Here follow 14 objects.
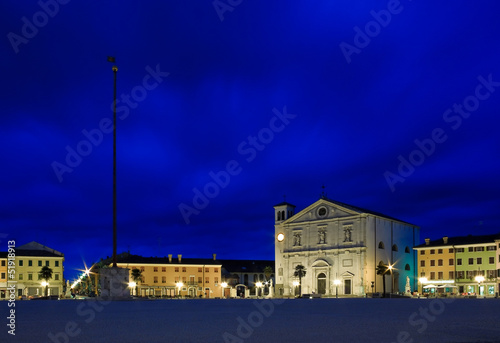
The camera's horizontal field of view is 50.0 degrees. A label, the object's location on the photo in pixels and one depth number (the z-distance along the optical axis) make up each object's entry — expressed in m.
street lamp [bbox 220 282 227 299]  100.29
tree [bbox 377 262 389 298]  74.67
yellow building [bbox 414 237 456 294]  75.69
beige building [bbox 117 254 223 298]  96.96
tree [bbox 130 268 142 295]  92.31
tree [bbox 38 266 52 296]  85.76
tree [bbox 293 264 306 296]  78.71
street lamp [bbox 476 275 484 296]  69.76
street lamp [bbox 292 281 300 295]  83.74
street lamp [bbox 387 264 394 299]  78.56
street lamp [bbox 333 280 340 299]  76.86
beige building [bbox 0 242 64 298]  87.50
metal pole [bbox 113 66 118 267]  31.58
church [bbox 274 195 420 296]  77.00
